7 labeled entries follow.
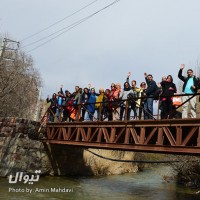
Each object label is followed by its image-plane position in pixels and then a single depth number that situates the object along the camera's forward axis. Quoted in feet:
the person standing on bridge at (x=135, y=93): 43.28
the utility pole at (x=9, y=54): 94.09
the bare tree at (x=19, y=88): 92.38
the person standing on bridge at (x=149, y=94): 39.81
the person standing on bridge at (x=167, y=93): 37.76
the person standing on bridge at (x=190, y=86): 36.24
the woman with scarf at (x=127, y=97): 43.55
